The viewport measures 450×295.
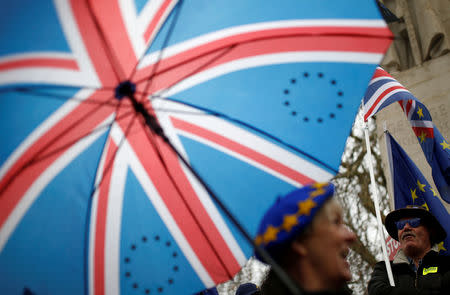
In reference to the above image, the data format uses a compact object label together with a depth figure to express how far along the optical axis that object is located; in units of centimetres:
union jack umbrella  257
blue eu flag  511
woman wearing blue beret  183
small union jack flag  493
